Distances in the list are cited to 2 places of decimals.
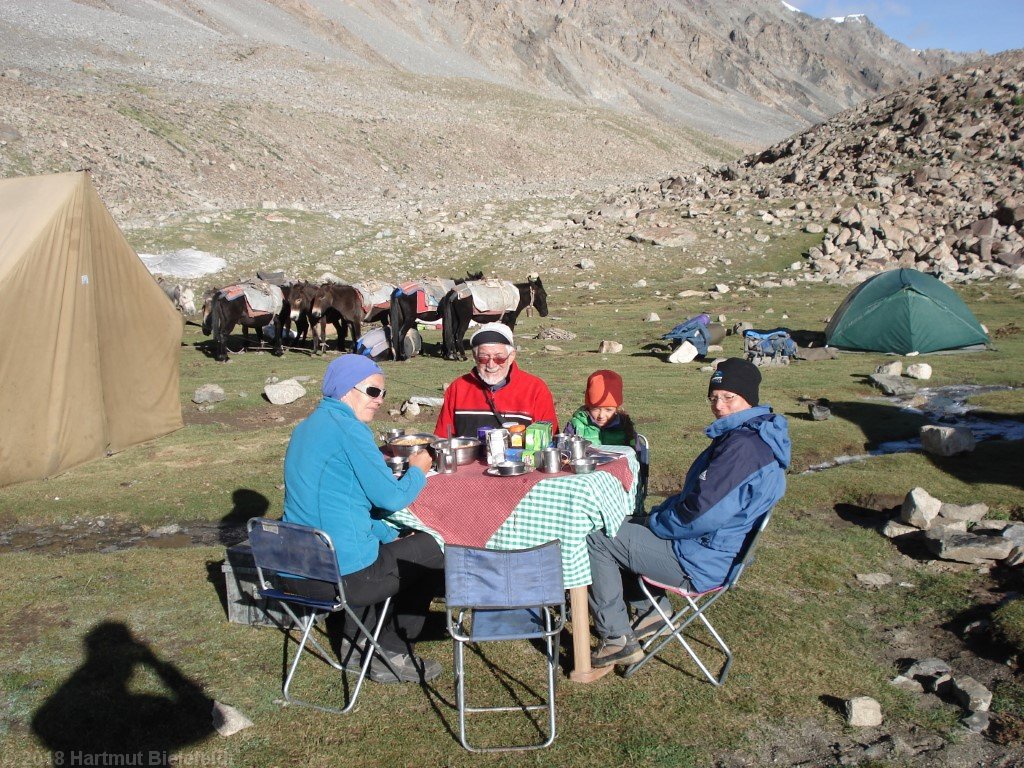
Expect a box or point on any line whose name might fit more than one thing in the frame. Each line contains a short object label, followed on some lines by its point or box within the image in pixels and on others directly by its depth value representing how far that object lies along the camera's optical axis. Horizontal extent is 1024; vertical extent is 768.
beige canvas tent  9.30
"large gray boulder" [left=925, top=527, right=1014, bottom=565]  6.59
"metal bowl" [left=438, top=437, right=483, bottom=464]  5.58
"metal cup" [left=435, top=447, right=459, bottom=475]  5.43
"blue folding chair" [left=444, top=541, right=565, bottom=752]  4.32
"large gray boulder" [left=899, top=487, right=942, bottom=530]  7.29
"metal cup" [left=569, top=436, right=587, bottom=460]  5.45
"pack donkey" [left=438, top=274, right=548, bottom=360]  18.28
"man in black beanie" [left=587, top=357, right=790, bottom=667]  4.75
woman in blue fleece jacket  4.64
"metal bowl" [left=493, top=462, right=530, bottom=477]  5.19
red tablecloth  4.98
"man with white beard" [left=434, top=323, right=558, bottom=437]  6.59
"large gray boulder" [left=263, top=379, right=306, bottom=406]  13.12
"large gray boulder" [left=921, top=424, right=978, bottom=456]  9.76
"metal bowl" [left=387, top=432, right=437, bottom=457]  5.80
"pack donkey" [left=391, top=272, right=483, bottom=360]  18.27
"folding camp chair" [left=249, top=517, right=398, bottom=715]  4.44
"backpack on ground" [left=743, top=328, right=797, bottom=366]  16.31
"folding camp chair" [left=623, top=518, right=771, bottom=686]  4.79
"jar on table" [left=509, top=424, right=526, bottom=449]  5.96
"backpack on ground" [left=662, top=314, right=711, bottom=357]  16.95
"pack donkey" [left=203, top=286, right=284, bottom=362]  17.31
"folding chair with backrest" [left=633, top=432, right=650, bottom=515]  5.98
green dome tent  17.34
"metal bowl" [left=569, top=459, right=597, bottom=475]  5.14
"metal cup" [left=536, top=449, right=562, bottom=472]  5.19
